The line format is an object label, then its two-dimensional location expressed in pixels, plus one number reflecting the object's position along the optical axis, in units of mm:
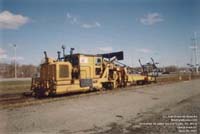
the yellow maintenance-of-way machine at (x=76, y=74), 14109
